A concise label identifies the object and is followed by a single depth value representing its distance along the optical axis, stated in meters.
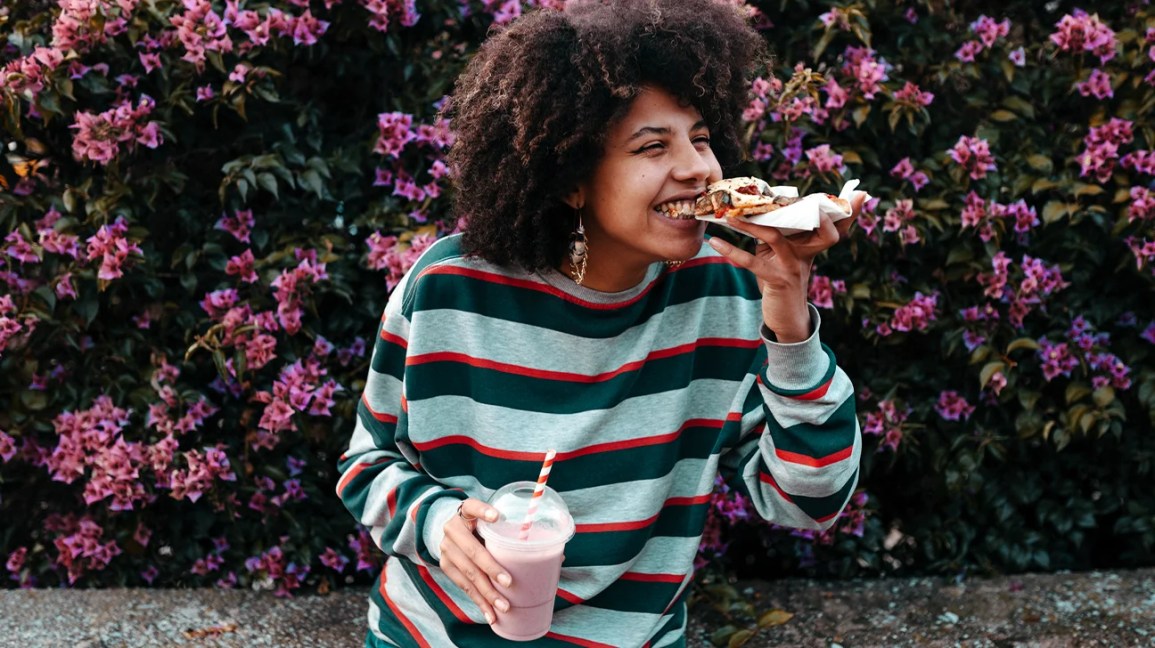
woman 1.90
